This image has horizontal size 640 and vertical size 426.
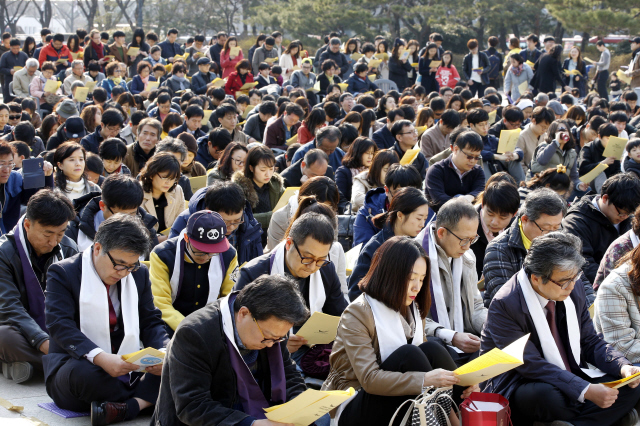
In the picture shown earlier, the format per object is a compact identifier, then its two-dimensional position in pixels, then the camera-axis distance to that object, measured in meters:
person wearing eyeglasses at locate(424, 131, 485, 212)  6.25
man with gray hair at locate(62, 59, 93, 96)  12.36
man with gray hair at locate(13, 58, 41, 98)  12.38
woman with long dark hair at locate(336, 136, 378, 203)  6.67
